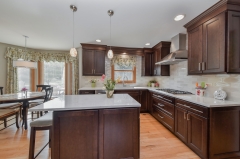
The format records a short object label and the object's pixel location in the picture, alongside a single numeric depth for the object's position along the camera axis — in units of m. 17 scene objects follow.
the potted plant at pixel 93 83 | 4.12
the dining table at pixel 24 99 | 2.50
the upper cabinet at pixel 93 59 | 3.94
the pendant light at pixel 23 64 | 2.96
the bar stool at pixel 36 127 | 1.64
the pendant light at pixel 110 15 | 1.99
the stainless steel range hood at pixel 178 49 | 2.71
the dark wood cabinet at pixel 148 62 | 4.41
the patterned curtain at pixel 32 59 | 4.00
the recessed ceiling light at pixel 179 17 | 2.14
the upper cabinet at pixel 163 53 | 3.72
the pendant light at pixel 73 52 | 2.15
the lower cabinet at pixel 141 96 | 3.94
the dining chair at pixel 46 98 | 3.04
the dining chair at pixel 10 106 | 2.83
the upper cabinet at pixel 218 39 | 1.70
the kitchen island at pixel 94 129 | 1.50
